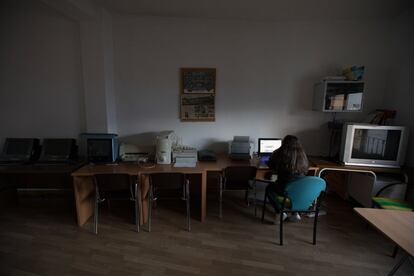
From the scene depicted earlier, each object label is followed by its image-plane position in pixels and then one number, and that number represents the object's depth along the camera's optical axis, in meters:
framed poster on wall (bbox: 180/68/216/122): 3.06
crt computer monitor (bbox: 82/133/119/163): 2.69
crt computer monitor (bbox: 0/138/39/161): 2.87
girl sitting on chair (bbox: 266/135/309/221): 2.20
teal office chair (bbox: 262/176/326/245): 2.05
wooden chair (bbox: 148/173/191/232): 2.35
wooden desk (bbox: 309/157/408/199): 2.55
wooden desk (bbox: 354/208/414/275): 1.21
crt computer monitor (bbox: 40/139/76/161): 2.88
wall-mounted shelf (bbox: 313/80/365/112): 2.75
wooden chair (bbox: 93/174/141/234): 2.26
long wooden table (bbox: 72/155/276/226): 2.39
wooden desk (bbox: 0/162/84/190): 2.57
